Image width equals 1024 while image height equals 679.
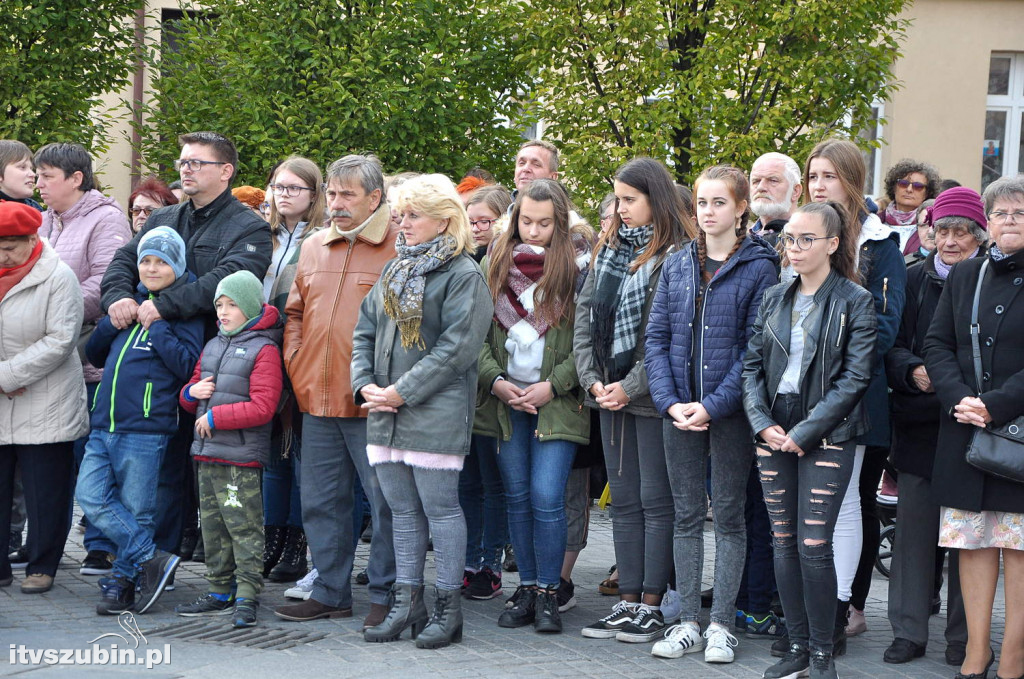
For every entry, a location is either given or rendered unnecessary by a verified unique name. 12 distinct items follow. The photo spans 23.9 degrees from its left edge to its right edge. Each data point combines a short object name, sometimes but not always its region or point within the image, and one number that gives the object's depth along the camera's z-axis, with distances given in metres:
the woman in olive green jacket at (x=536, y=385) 11.90
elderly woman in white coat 12.72
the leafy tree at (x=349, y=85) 19.19
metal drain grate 11.17
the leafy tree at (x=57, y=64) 21.71
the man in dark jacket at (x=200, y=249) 12.65
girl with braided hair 11.03
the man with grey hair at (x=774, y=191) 12.08
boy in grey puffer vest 11.97
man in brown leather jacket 11.92
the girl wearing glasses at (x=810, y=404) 10.24
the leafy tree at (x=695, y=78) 20.86
